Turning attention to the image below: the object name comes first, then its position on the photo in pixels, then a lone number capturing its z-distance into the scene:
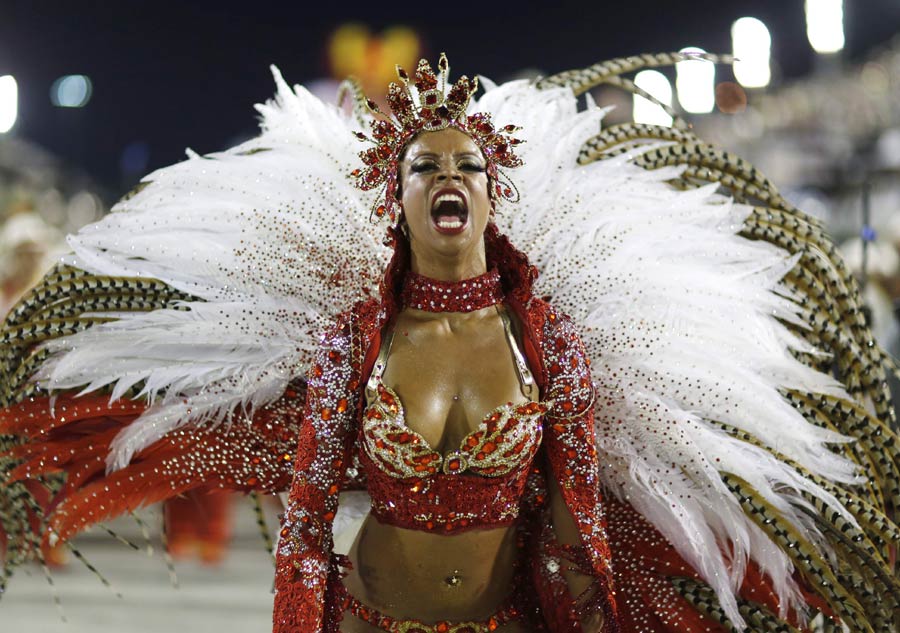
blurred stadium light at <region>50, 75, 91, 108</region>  19.27
